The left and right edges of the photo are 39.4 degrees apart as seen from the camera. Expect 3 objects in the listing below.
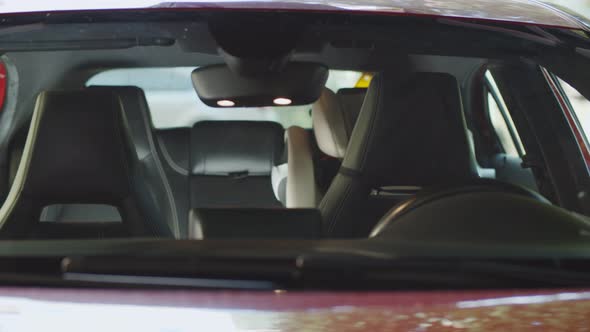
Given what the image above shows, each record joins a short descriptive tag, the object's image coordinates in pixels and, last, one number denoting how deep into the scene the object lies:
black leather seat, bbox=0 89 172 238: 2.29
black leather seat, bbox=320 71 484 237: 2.56
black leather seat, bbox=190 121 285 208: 4.53
